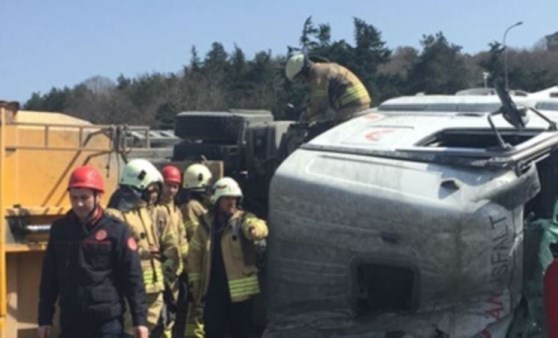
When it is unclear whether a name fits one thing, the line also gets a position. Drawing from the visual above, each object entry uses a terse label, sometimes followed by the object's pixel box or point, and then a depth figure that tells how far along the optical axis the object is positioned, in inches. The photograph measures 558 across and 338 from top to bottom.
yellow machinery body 217.3
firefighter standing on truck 298.6
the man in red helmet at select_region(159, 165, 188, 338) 243.6
